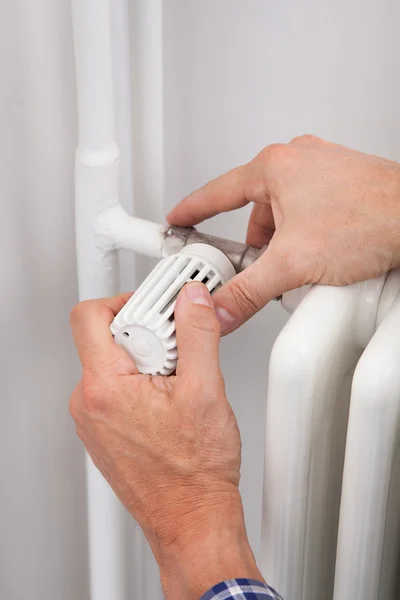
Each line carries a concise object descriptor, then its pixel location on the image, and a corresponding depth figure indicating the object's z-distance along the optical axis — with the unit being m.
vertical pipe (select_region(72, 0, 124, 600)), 0.86
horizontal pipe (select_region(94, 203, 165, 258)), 0.91
